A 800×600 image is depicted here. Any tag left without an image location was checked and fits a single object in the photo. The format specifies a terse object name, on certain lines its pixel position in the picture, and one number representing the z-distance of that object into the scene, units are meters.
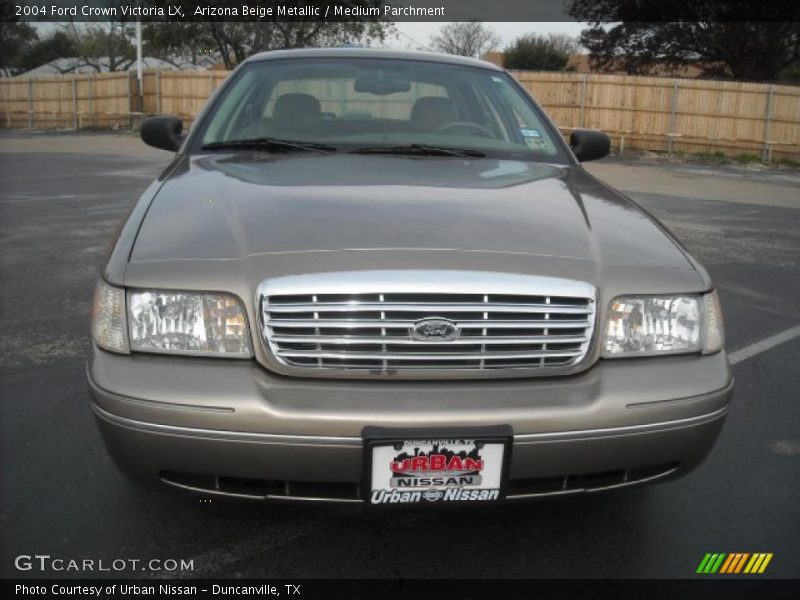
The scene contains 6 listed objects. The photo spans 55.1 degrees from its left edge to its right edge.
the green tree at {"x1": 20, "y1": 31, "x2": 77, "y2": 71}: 55.44
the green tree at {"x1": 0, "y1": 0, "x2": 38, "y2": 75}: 44.94
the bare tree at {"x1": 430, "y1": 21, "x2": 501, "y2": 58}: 51.12
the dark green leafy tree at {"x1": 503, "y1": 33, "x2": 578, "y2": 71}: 41.12
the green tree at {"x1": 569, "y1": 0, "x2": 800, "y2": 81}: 29.67
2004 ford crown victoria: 1.85
